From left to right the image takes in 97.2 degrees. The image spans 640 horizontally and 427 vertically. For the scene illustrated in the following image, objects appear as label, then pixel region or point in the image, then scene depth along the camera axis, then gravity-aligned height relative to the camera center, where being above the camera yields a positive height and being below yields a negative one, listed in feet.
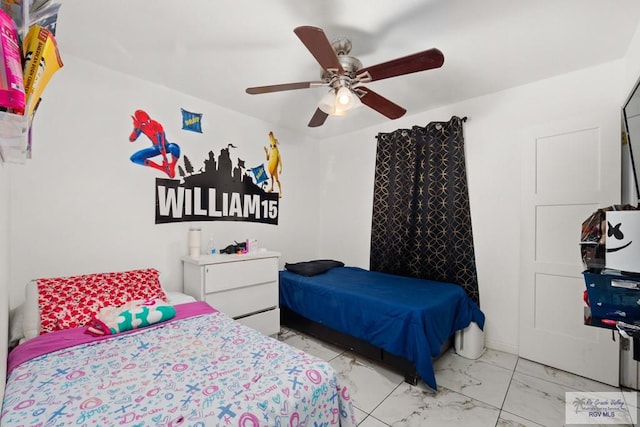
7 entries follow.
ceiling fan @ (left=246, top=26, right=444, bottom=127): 4.82 +2.88
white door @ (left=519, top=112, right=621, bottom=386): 7.03 -0.31
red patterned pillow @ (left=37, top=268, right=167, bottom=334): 5.53 -1.78
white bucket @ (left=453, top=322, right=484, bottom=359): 8.19 -3.57
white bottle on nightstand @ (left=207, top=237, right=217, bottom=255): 9.21 -1.07
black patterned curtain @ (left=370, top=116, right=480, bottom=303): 9.13 +0.41
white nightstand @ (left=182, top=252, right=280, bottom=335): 7.93 -2.08
